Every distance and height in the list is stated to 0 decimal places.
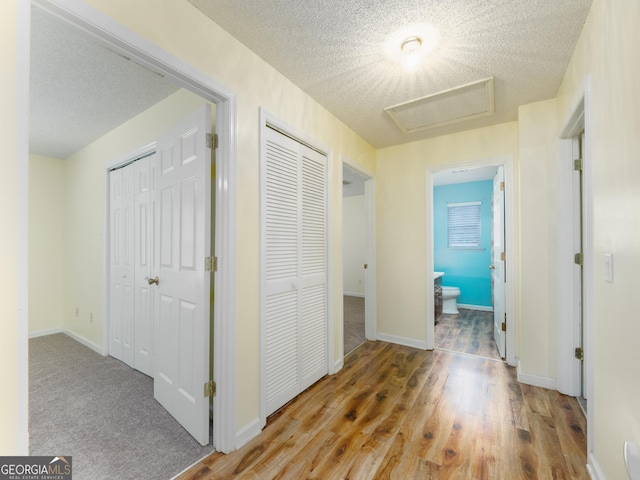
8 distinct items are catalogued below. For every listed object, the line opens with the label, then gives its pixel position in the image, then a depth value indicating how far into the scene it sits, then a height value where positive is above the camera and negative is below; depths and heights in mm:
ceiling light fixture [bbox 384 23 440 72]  1644 +1234
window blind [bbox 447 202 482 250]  5156 +278
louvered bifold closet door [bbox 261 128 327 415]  1993 -233
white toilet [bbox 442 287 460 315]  4777 -1044
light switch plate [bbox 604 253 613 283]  1239 -125
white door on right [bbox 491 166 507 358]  2959 -279
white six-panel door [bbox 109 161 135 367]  2834 -278
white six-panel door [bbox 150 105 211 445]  1686 -220
